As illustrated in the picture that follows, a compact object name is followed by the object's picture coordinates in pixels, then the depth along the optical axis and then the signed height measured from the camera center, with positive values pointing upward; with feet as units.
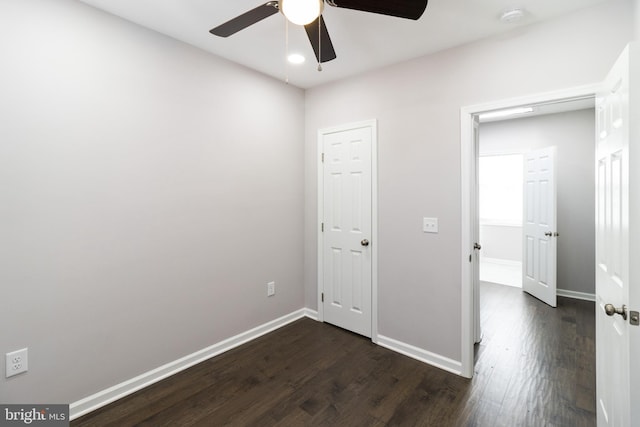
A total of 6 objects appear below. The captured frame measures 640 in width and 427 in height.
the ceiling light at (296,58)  8.73 +4.68
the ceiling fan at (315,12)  4.29 +3.40
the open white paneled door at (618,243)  3.96 -0.50
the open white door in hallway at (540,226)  12.99 -0.71
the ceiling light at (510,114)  13.82 +4.86
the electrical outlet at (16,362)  5.60 -2.90
